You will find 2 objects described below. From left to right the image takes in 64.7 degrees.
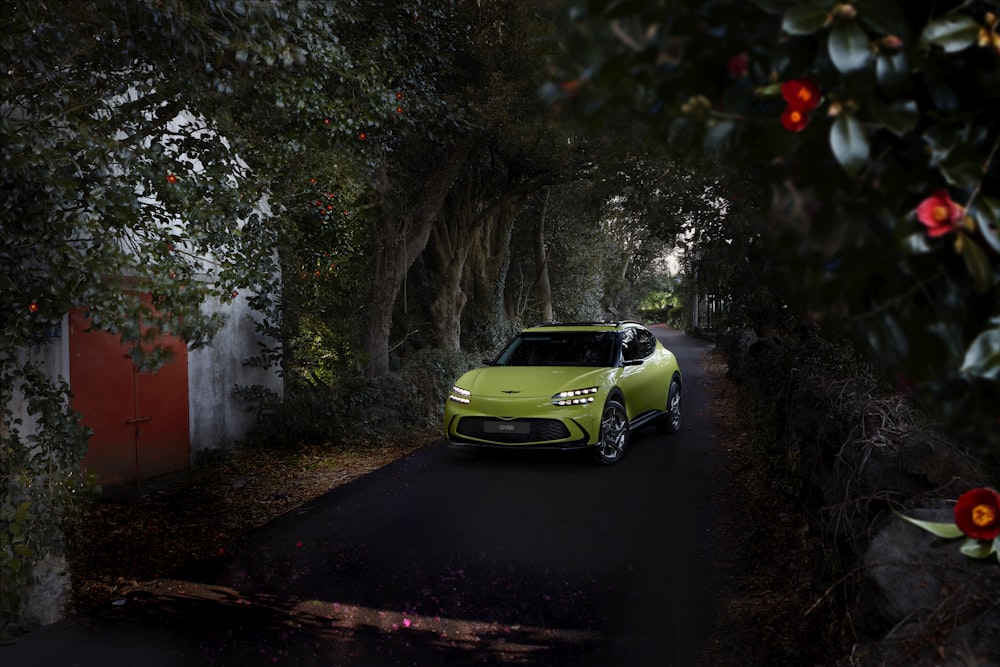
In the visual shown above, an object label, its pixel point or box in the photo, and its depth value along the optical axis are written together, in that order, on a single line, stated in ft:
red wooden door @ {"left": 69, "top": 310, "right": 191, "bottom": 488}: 29.09
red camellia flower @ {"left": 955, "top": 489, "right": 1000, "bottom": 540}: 5.28
